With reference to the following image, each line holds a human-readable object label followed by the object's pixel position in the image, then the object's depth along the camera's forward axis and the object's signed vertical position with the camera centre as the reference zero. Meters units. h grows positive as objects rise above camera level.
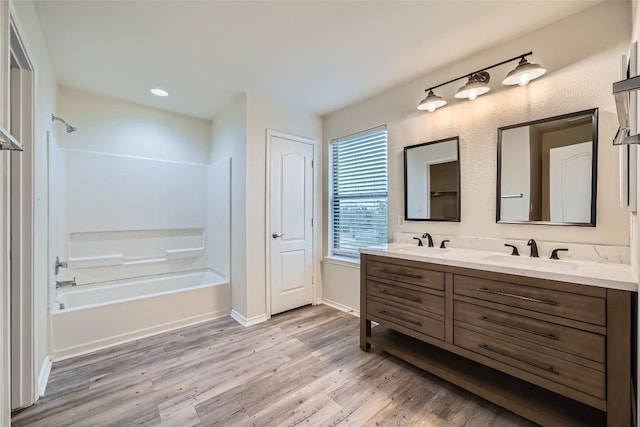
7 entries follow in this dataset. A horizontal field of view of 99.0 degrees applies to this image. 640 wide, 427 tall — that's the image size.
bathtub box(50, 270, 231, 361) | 2.40 -0.99
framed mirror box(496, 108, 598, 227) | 1.78 +0.30
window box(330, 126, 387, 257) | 3.09 +0.26
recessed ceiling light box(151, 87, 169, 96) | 2.94 +1.32
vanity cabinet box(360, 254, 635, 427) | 1.30 -0.73
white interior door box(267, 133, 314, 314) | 3.23 -0.12
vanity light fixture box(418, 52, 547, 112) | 1.85 +0.96
